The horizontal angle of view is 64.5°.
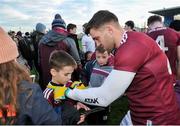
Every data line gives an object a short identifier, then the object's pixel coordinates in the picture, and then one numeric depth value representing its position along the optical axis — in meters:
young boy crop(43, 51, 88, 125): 1.37
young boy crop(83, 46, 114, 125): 2.23
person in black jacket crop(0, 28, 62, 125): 0.91
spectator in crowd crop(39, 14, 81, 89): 2.66
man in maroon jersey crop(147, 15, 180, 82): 2.48
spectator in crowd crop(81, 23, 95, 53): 4.27
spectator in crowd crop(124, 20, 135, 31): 4.49
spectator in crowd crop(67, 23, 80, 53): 3.95
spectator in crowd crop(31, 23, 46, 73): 4.03
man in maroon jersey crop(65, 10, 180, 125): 1.18
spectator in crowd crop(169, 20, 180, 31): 2.92
